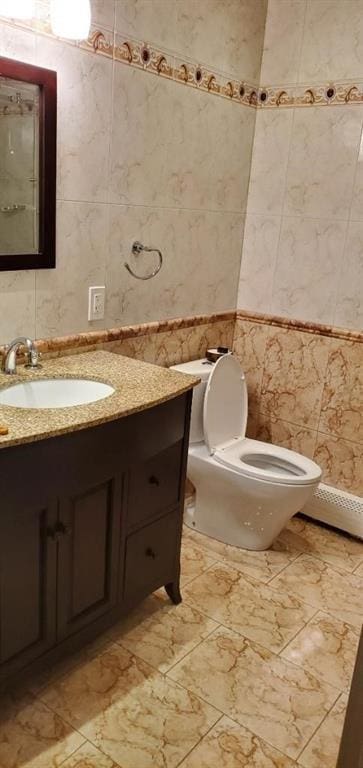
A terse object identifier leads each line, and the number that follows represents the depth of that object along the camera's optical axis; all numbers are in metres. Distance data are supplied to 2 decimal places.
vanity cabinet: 1.39
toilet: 2.26
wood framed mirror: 1.63
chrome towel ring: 2.15
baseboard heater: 2.62
